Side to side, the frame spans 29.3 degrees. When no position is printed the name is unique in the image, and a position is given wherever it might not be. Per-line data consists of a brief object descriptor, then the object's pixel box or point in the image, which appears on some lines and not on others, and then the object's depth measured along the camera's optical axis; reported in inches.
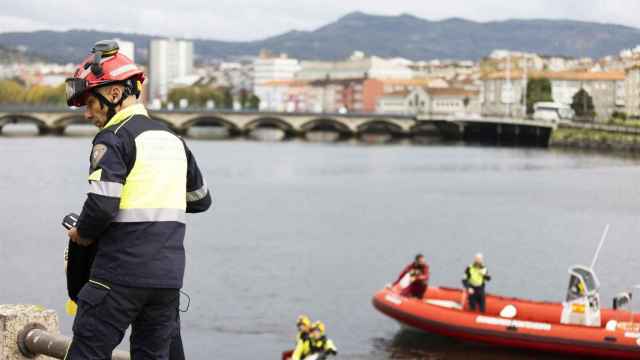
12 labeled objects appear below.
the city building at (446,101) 7303.2
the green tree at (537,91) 6314.0
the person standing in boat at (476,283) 896.3
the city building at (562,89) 6589.6
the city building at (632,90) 5802.2
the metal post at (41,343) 223.1
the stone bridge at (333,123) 4702.3
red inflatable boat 855.7
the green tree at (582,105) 5790.4
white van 4902.8
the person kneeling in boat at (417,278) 954.7
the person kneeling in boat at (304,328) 676.7
